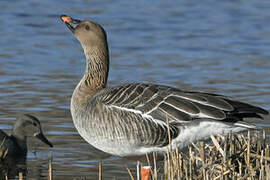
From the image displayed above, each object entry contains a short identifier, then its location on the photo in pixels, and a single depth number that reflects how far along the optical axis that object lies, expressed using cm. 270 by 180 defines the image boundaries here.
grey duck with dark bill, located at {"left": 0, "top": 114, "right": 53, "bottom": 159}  1961
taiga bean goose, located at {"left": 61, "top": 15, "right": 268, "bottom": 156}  1559
